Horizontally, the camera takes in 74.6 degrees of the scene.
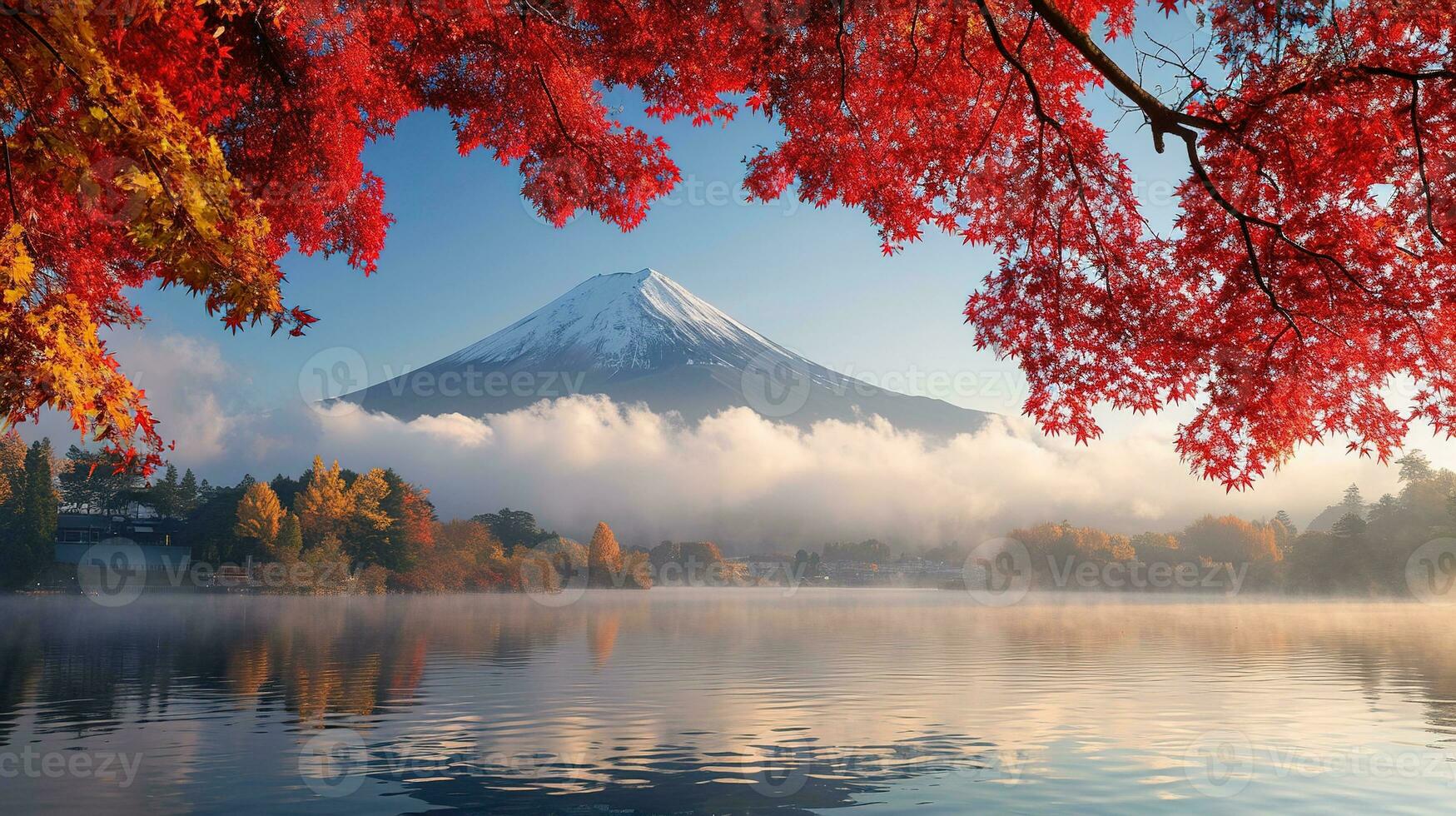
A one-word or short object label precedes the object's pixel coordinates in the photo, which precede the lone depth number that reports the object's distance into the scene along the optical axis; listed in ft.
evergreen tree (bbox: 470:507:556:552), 413.59
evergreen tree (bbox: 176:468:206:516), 337.93
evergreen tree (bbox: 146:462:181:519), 310.86
